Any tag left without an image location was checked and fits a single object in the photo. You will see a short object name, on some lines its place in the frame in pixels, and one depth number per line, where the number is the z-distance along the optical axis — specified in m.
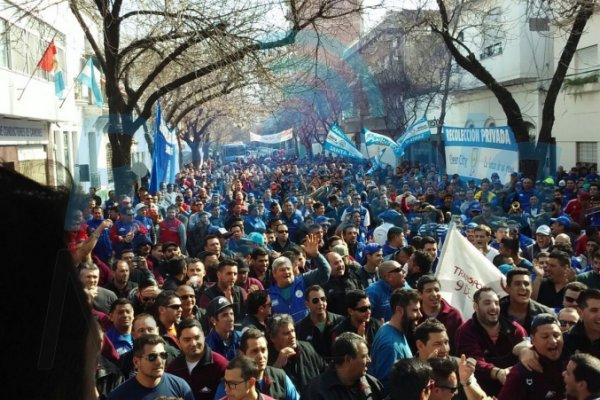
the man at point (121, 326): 6.00
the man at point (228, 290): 7.23
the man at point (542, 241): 9.66
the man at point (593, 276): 7.45
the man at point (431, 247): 9.05
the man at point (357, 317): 6.20
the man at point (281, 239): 10.98
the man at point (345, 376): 4.74
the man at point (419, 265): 7.96
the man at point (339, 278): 7.87
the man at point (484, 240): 9.16
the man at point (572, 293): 6.37
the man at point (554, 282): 7.18
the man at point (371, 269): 8.33
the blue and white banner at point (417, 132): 21.66
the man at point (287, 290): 7.44
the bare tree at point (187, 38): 12.15
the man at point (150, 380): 4.55
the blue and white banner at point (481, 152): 17.08
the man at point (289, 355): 5.50
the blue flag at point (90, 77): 19.50
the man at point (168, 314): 6.07
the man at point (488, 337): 5.61
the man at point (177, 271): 7.71
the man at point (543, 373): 4.74
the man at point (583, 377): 4.14
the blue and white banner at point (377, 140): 22.91
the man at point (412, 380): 4.36
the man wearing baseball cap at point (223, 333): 6.02
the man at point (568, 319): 5.86
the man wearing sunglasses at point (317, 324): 6.26
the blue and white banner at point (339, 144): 24.36
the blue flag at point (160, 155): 16.30
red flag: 19.27
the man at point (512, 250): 8.80
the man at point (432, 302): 6.45
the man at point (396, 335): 5.45
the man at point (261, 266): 8.59
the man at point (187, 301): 6.54
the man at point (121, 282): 7.75
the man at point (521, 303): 6.24
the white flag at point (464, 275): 7.38
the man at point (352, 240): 10.67
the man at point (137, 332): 5.37
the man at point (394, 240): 9.86
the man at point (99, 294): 6.32
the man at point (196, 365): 5.21
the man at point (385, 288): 7.08
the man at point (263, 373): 4.97
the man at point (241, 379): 4.44
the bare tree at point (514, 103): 16.34
